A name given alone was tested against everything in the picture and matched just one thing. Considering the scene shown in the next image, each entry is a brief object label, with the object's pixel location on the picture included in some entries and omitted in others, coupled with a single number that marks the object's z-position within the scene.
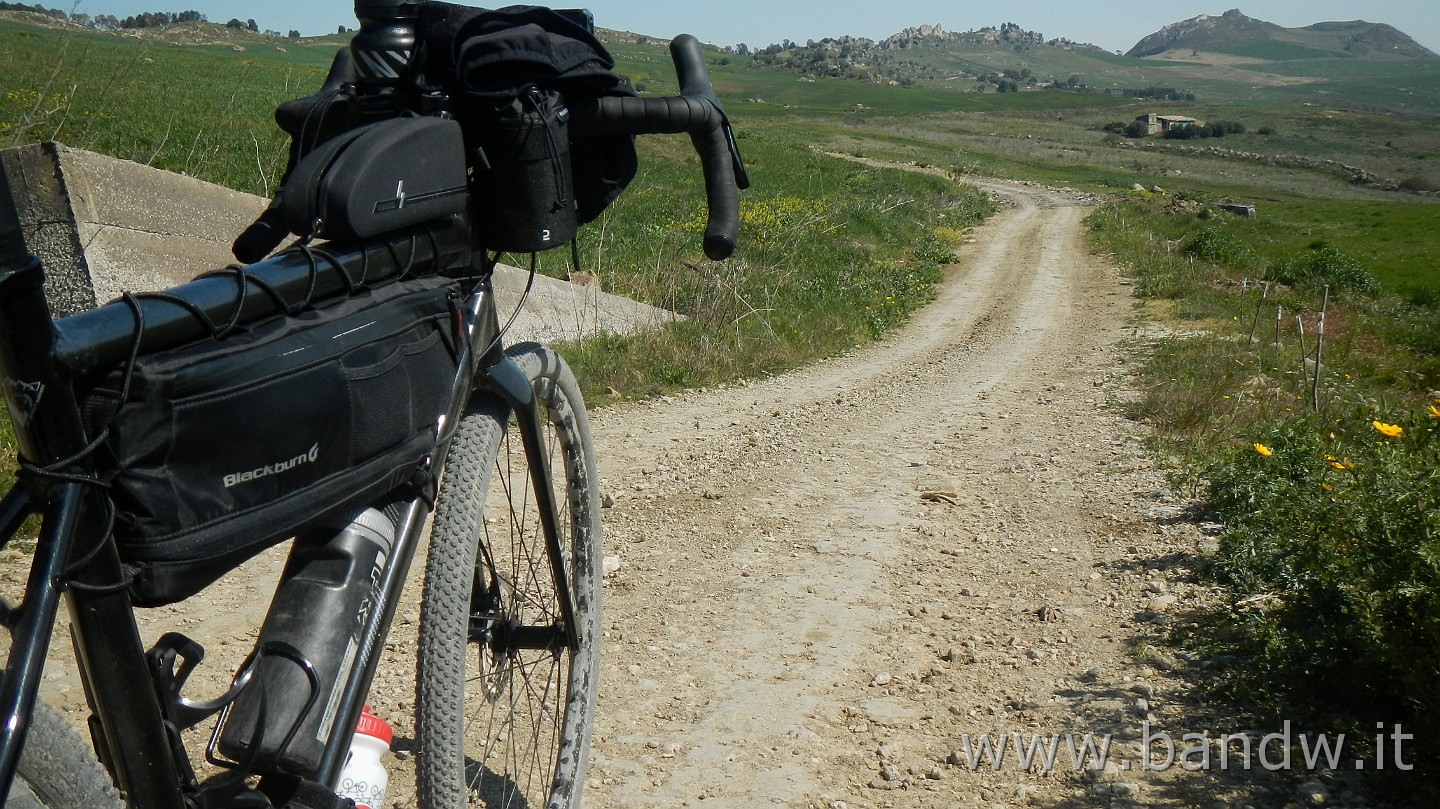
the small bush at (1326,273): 21.78
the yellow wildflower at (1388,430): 3.40
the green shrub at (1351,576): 2.68
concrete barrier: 6.50
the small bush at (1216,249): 22.33
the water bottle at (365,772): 2.02
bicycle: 1.08
